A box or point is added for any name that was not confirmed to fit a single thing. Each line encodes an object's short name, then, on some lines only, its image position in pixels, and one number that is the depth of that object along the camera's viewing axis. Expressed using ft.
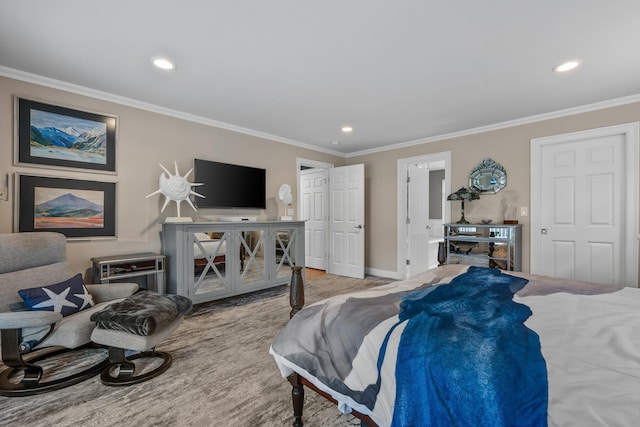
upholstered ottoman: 6.10
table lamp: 12.98
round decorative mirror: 12.98
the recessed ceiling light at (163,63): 7.68
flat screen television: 12.14
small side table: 9.00
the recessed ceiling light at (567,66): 7.75
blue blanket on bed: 2.66
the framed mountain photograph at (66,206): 8.59
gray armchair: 5.81
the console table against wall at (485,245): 11.80
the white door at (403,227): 16.30
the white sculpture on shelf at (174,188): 10.54
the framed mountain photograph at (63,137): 8.59
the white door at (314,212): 18.28
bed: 2.59
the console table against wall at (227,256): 10.33
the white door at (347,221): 16.57
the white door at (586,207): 10.38
